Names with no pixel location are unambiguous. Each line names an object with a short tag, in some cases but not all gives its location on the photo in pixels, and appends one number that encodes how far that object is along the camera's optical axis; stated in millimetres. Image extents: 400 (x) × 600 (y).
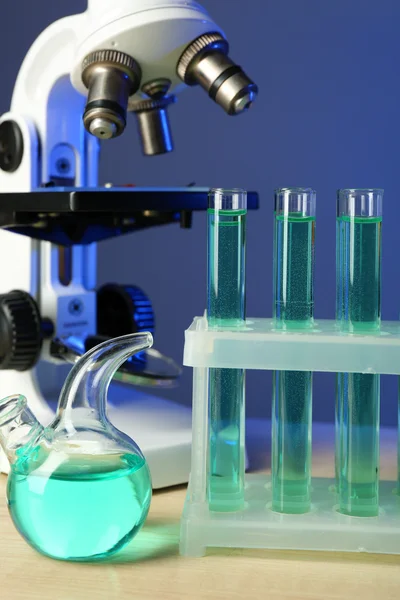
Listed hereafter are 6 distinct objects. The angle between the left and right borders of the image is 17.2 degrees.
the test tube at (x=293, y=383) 612
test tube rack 599
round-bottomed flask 569
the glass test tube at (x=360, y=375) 610
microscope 700
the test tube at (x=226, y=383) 616
